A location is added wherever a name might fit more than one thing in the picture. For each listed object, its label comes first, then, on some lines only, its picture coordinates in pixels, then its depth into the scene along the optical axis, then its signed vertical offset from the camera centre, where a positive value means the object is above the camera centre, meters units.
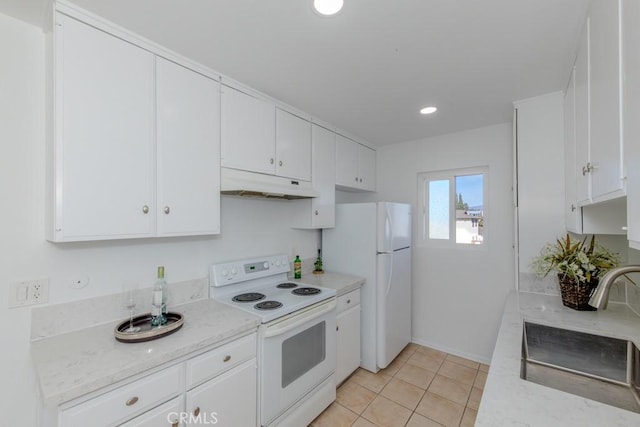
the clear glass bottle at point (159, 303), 1.45 -0.47
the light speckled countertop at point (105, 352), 0.99 -0.60
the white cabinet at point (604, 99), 0.86 +0.41
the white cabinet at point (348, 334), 2.30 -1.06
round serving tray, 1.28 -0.57
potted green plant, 1.63 -0.33
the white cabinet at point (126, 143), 1.20 +0.37
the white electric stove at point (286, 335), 1.63 -0.81
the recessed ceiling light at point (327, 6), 1.16 +0.89
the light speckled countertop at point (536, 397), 0.80 -0.61
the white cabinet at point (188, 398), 1.03 -0.81
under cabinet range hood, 1.77 +0.20
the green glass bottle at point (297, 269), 2.58 -0.52
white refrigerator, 2.53 -0.49
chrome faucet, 0.89 -0.24
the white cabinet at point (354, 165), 2.80 +0.53
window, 2.85 +0.07
